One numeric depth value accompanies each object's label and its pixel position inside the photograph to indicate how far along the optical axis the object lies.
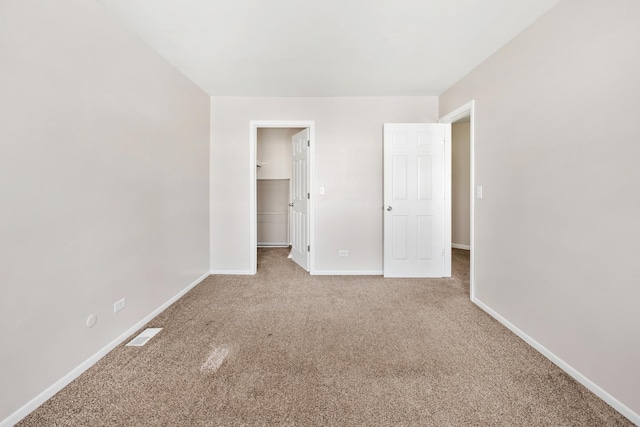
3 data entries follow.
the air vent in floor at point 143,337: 1.91
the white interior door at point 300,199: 3.68
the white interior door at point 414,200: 3.34
